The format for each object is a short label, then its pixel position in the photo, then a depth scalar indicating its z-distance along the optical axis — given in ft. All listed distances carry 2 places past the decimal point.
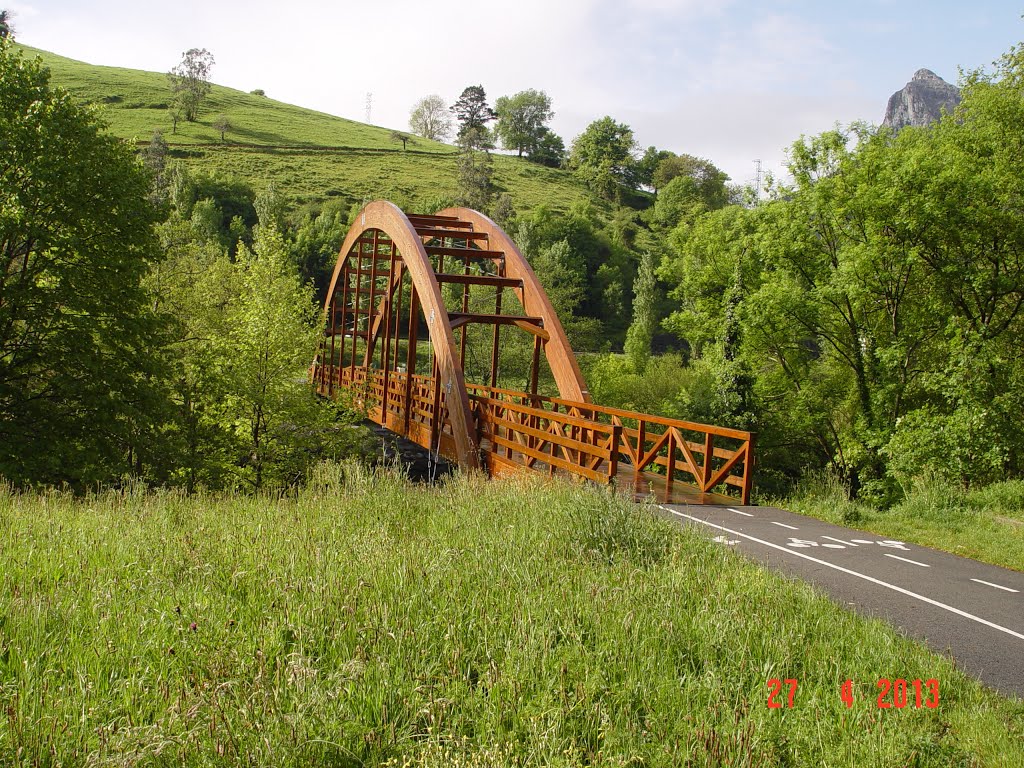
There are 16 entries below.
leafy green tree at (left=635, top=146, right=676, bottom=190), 401.33
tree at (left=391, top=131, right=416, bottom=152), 402.52
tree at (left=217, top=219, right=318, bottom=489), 53.88
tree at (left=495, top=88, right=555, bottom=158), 442.09
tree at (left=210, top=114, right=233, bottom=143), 325.21
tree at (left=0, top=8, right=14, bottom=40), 297.33
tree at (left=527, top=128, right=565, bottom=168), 434.71
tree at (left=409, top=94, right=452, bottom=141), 479.82
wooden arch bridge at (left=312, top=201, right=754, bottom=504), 34.37
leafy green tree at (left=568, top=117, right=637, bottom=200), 376.89
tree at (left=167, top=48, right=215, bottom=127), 335.47
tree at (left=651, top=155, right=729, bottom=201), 356.38
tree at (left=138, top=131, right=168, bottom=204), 240.94
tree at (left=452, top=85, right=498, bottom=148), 389.39
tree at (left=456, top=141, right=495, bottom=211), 285.23
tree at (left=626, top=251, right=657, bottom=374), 171.94
